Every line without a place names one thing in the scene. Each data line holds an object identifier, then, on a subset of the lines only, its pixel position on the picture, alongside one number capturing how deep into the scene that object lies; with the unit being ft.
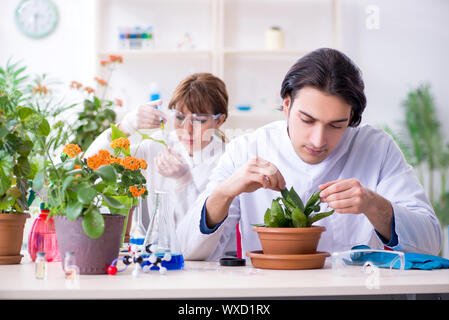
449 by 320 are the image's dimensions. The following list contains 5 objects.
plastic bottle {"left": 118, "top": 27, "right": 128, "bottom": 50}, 14.34
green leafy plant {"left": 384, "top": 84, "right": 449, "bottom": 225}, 14.56
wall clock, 15.05
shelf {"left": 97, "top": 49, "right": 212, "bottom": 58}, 13.99
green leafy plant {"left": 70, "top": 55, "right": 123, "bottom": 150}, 10.51
